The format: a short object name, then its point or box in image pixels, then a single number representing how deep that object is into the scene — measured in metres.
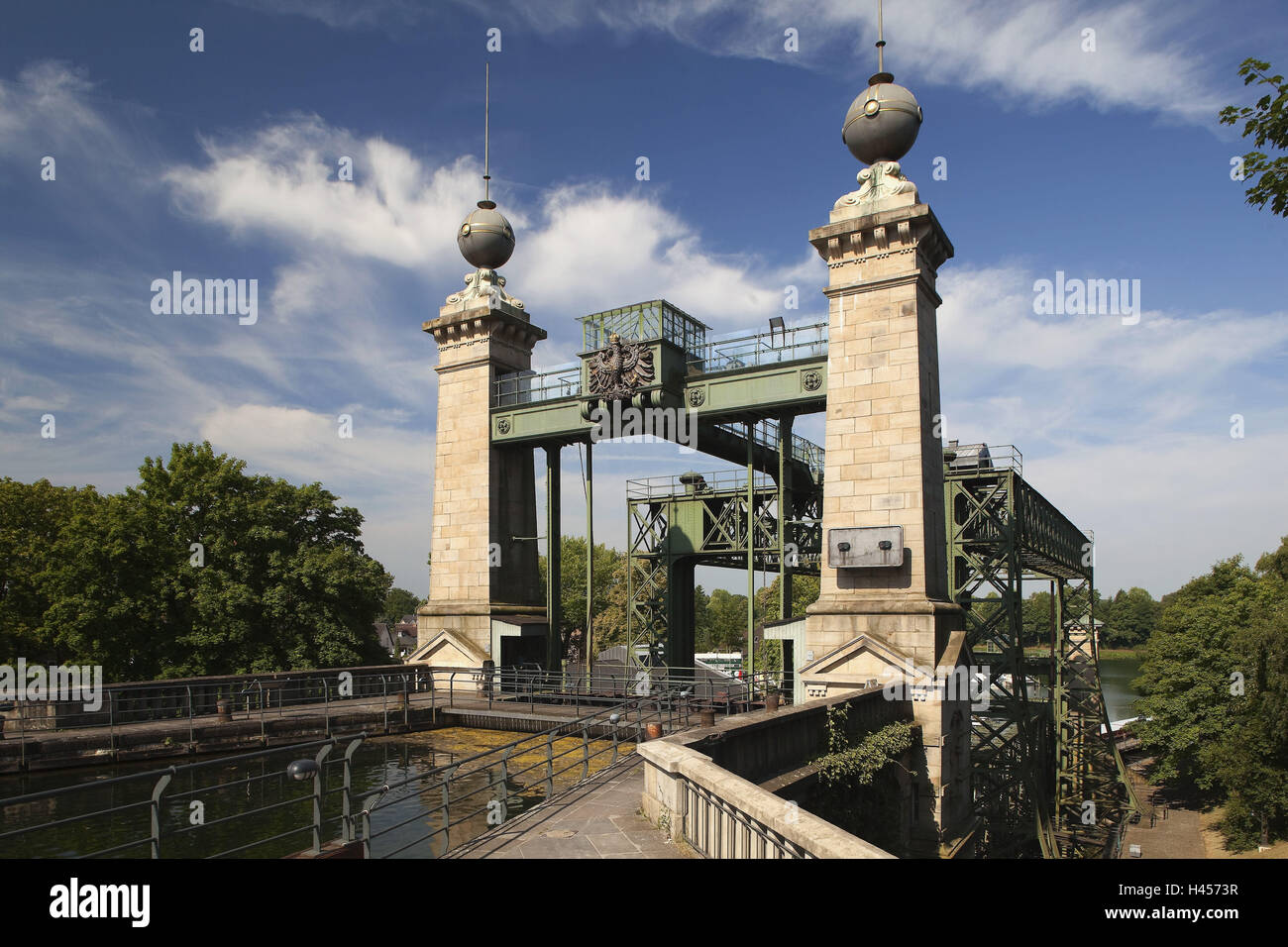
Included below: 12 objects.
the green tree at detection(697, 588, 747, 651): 89.62
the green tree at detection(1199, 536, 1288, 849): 28.84
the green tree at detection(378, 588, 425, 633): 159.06
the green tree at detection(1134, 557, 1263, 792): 38.38
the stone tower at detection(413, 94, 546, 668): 25.92
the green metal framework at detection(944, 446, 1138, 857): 24.56
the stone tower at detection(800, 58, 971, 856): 17.75
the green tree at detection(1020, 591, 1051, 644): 118.72
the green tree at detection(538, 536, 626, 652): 68.88
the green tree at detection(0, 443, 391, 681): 27.05
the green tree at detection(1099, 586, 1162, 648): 145.12
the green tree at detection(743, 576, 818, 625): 64.77
